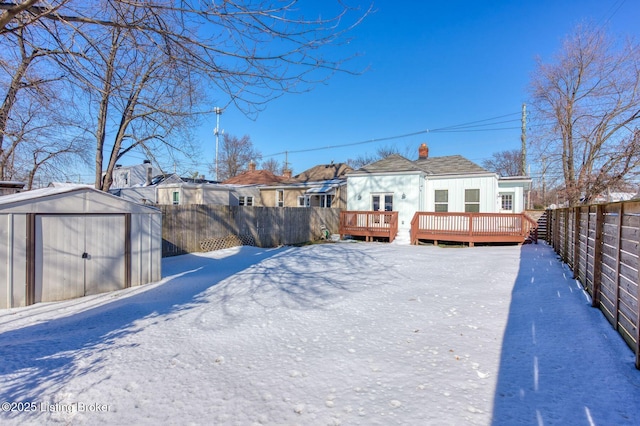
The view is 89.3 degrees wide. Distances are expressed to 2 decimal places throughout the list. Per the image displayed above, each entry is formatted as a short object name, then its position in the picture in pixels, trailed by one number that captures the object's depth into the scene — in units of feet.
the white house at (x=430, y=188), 52.90
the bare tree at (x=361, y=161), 153.17
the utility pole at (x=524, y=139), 69.66
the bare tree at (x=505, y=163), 151.55
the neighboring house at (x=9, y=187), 31.42
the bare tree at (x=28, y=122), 15.72
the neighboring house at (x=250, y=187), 75.60
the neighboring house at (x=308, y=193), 67.82
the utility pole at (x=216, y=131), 95.12
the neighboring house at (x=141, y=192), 78.54
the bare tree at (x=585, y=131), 42.14
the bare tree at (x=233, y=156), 147.67
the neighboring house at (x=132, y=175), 103.65
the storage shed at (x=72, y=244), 15.94
